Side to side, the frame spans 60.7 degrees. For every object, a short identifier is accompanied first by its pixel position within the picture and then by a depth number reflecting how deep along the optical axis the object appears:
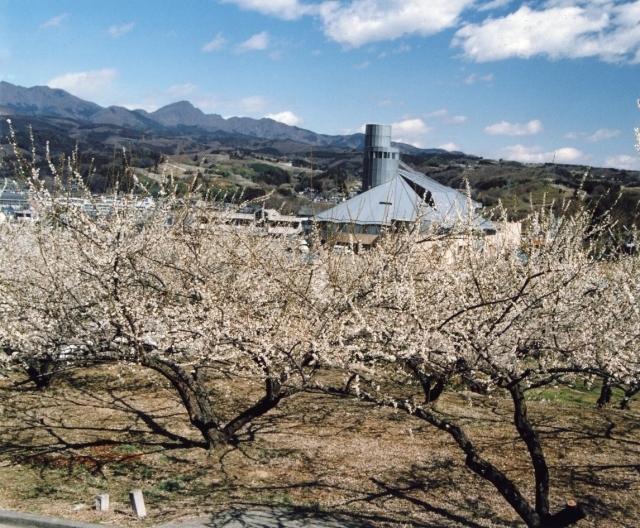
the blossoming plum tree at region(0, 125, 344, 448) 7.01
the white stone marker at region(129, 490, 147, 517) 6.29
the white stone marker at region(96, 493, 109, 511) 6.43
